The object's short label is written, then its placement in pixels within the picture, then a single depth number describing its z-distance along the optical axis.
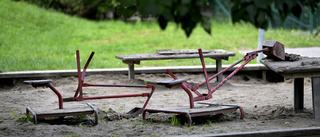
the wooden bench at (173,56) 14.73
